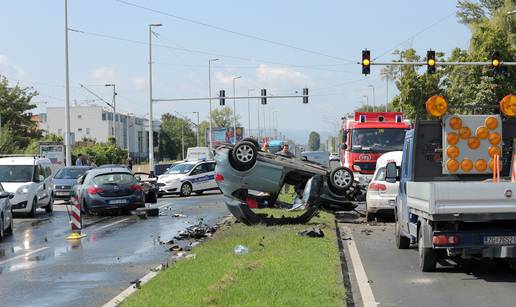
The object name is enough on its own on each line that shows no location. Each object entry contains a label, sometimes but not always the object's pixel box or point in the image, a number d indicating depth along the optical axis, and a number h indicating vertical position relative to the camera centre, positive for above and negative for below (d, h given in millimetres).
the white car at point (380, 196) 18953 -1555
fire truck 26470 -141
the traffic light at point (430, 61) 28672 +2819
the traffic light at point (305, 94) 47794 +2700
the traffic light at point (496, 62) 28325 +2731
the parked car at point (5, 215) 16875 -1756
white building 130875 +2956
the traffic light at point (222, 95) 48938 +2776
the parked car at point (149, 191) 27578 -1995
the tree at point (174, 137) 143125 +133
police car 34969 -1995
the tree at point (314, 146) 186250 -2685
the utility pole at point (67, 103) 39625 +1981
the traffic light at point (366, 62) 28844 +2843
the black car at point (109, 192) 23203 -1679
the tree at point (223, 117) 159250 +4324
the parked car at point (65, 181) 31328 -1790
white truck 9883 -764
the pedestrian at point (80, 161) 37741 -1130
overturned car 16516 -934
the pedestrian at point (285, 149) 23078 -404
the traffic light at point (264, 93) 48450 +2847
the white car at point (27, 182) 23078 -1382
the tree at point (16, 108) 73438 +3175
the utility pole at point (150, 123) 50688 +1061
